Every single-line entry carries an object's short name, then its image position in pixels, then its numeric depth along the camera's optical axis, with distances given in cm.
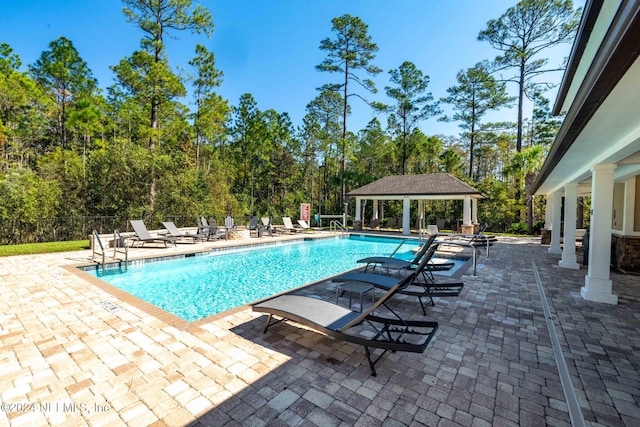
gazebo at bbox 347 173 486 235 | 1777
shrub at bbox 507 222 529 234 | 2113
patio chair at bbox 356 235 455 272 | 643
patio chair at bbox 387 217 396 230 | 2189
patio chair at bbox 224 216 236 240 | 1545
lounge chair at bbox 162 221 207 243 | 1239
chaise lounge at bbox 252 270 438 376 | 286
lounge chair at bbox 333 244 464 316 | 474
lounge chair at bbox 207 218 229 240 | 1399
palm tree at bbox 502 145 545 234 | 1931
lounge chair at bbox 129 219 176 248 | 1091
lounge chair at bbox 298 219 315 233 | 1947
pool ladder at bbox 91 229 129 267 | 824
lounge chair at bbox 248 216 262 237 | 1631
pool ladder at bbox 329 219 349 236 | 1897
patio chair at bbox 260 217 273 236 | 1676
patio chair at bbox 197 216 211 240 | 1396
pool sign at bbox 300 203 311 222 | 2195
